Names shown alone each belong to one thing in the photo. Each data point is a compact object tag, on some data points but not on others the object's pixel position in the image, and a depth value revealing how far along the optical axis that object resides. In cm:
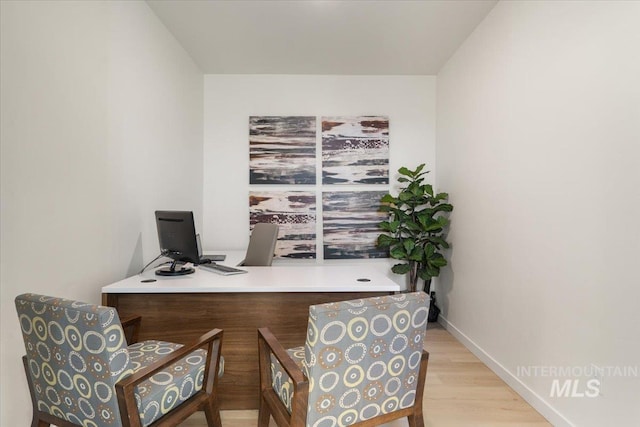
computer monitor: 216
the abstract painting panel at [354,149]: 415
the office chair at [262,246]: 304
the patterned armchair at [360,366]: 123
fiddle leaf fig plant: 361
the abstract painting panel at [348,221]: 415
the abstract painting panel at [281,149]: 414
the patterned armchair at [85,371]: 120
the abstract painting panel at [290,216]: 414
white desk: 201
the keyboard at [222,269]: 235
